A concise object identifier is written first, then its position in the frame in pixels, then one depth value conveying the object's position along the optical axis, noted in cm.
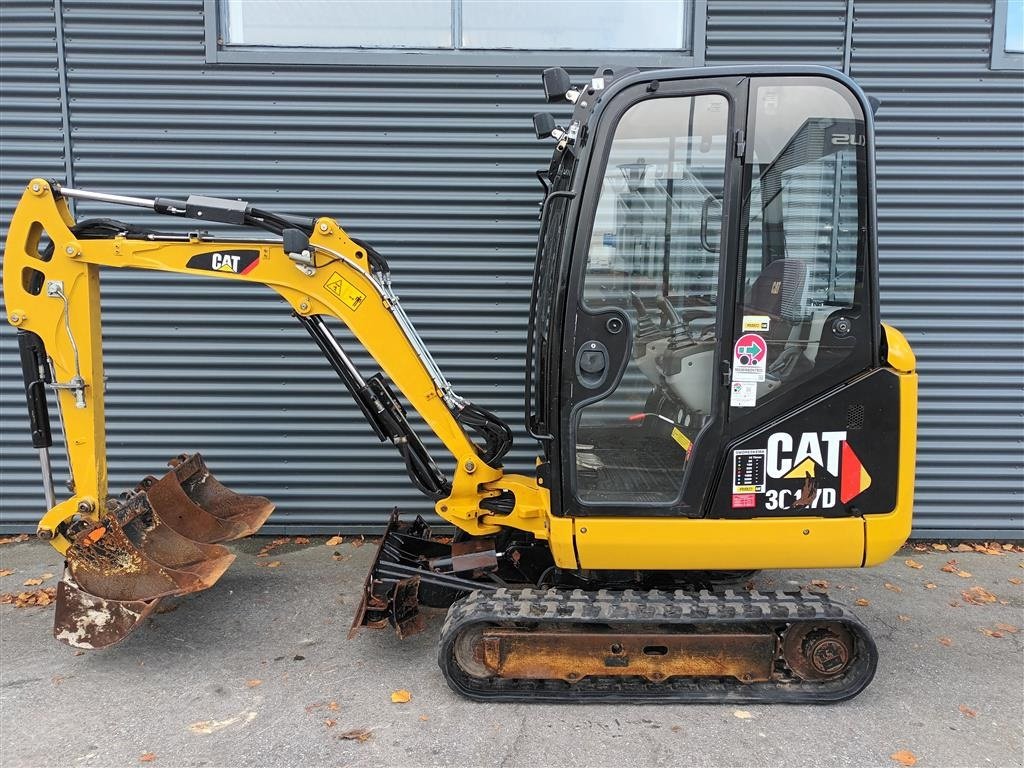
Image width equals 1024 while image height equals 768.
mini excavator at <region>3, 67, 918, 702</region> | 318
